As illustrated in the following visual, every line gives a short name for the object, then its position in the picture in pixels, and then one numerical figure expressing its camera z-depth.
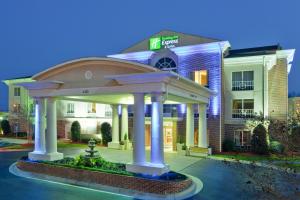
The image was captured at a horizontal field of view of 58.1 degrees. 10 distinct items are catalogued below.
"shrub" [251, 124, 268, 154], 24.36
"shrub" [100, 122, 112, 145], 31.31
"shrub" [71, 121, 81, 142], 35.31
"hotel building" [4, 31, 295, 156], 25.77
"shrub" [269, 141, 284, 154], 22.85
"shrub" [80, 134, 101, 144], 34.56
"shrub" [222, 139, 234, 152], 25.84
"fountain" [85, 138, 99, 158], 15.38
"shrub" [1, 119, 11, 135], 44.00
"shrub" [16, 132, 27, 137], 41.76
